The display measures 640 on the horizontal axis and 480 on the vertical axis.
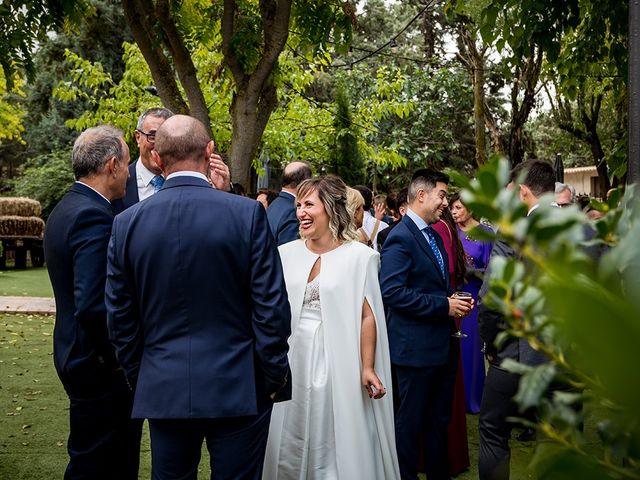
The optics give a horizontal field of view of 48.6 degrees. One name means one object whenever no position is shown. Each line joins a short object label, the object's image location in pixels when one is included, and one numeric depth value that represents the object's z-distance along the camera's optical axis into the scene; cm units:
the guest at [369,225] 890
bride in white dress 452
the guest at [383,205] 1138
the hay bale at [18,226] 2461
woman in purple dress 736
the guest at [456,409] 590
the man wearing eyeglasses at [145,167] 483
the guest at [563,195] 711
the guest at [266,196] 1012
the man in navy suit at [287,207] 628
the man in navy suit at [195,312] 325
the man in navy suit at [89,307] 388
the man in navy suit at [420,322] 493
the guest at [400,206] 847
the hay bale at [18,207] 2511
